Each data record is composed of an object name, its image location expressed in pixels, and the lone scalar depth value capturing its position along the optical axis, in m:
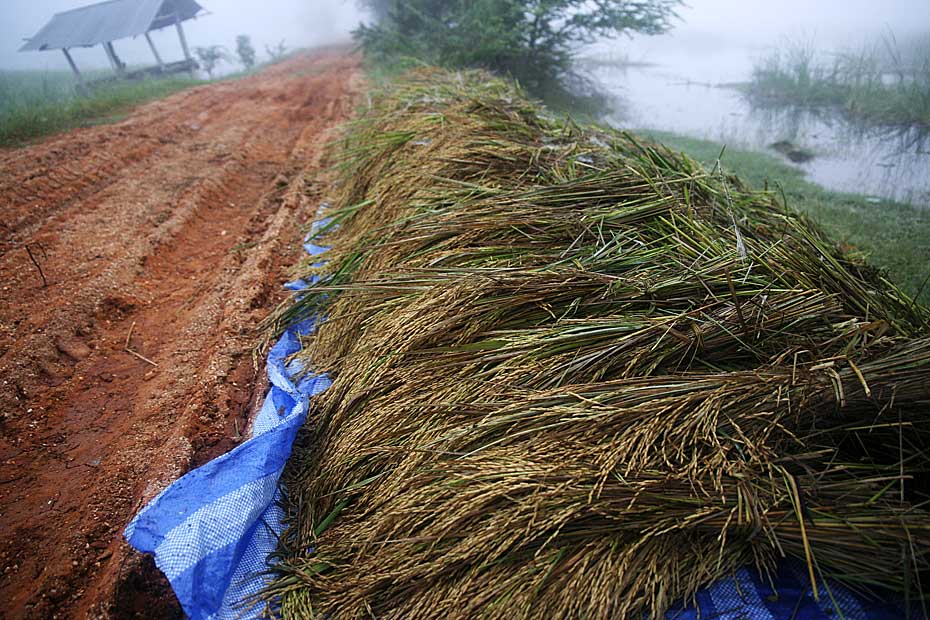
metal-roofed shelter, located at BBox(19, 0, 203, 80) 12.29
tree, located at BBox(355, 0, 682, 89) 9.99
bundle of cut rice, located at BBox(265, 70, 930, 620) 1.52
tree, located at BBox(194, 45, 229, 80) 17.64
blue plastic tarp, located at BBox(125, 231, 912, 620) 1.55
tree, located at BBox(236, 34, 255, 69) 20.00
